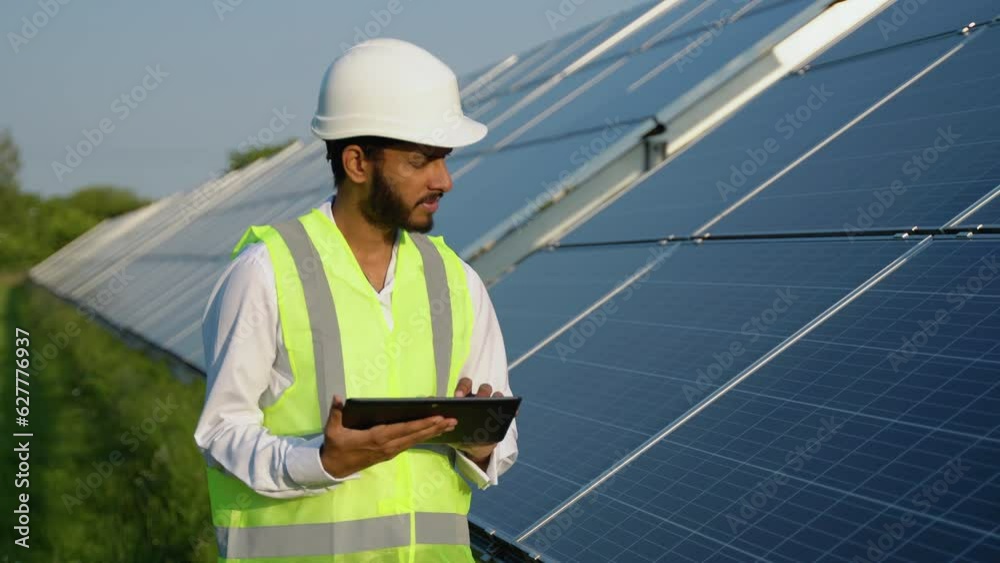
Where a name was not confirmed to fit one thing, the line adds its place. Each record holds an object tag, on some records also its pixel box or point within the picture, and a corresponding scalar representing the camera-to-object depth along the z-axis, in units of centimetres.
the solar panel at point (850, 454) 331
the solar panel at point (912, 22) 641
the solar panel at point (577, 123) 851
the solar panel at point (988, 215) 447
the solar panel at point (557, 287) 628
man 315
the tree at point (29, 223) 4138
